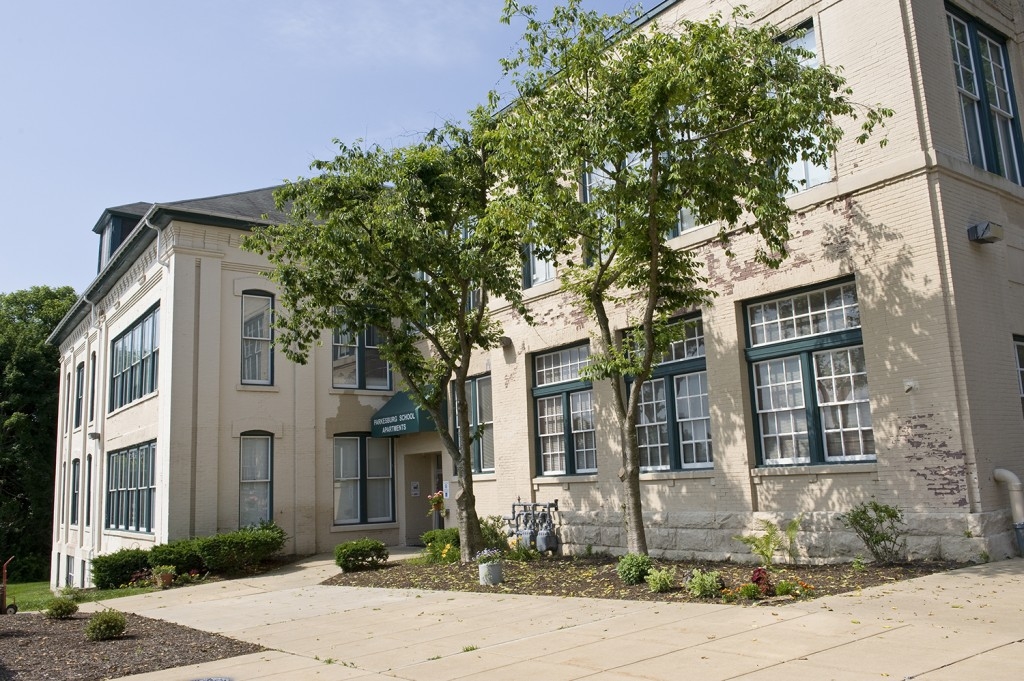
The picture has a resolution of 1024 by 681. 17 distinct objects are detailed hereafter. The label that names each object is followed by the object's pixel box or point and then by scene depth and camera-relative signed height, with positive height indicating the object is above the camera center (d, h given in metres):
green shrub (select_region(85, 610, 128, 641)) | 10.26 -1.47
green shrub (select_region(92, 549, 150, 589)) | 18.52 -1.38
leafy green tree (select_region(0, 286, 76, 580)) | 36.38 +2.72
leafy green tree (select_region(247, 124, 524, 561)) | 14.61 +4.12
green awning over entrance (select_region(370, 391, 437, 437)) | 21.44 +1.80
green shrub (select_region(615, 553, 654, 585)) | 11.52 -1.23
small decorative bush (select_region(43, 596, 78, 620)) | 12.34 -1.47
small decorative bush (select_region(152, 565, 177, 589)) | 17.47 -1.52
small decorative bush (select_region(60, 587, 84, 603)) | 14.22 -1.49
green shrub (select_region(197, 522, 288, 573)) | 18.47 -1.12
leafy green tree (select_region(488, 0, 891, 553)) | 10.86 +4.41
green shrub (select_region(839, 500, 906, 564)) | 11.27 -0.88
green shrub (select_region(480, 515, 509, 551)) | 17.33 -1.00
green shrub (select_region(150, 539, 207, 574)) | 18.42 -1.17
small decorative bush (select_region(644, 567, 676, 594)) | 10.65 -1.31
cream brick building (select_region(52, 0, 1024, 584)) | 11.58 +1.89
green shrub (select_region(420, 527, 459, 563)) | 16.50 -1.17
